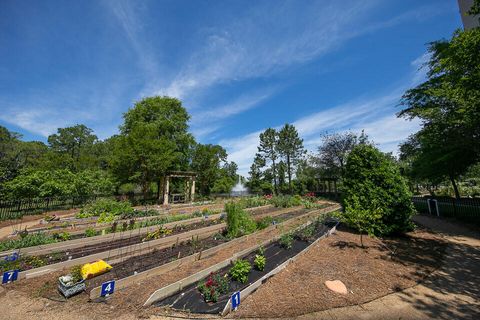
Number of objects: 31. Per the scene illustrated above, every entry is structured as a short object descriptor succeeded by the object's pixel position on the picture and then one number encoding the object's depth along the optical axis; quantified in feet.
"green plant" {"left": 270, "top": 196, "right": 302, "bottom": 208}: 57.82
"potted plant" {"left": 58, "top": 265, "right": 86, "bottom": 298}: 13.41
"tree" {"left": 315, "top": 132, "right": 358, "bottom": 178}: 82.07
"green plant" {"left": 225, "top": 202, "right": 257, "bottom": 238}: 26.32
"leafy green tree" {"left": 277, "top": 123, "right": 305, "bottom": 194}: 112.47
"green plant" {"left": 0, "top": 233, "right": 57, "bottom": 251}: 21.04
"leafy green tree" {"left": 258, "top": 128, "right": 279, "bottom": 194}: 115.34
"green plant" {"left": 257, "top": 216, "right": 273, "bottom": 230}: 30.68
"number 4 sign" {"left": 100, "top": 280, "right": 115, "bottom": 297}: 13.17
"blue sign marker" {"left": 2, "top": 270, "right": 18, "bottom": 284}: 15.20
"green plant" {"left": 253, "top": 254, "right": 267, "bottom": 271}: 16.58
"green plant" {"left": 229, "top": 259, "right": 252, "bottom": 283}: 14.88
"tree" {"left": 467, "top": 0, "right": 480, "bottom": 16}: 19.38
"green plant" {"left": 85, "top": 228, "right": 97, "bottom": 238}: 25.49
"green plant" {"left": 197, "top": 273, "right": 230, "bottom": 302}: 12.80
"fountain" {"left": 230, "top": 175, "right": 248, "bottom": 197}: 114.21
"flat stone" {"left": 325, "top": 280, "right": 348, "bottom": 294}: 13.68
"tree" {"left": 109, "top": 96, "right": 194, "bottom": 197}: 64.23
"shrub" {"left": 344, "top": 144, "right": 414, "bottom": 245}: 24.36
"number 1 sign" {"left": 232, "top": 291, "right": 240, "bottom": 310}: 11.77
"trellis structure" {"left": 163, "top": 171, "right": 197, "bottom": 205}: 67.62
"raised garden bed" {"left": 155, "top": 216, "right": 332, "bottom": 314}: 12.26
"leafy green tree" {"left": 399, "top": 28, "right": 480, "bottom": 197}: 23.63
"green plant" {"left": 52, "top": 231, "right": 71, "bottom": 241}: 24.08
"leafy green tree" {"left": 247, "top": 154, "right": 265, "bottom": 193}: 117.29
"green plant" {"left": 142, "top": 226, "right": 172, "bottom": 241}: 25.32
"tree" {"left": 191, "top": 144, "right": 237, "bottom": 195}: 92.58
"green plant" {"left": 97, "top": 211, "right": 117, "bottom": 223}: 31.48
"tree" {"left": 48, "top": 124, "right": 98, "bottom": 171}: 137.28
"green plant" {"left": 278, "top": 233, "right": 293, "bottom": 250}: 21.39
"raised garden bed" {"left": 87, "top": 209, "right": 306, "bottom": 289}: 16.39
